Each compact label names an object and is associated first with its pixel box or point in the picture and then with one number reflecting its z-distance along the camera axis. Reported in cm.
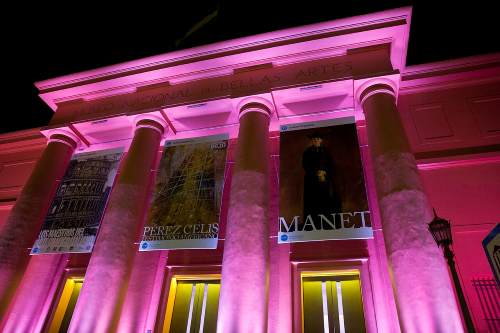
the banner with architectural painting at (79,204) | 988
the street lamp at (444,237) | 493
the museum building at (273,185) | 759
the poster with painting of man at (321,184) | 794
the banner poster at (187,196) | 880
